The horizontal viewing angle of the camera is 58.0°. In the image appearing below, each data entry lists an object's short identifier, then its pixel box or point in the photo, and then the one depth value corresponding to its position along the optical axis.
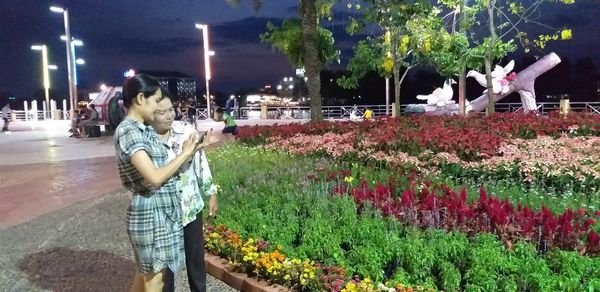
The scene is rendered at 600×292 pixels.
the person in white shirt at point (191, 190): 3.29
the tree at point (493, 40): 15.14
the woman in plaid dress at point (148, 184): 2.81
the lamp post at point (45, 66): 37.83
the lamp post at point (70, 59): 26.53
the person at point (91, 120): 21.78
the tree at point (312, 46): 14.37
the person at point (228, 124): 14.15
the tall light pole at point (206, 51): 31.75
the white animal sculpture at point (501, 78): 23.20
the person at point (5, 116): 27.42
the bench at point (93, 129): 21.69
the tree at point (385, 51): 18.37
